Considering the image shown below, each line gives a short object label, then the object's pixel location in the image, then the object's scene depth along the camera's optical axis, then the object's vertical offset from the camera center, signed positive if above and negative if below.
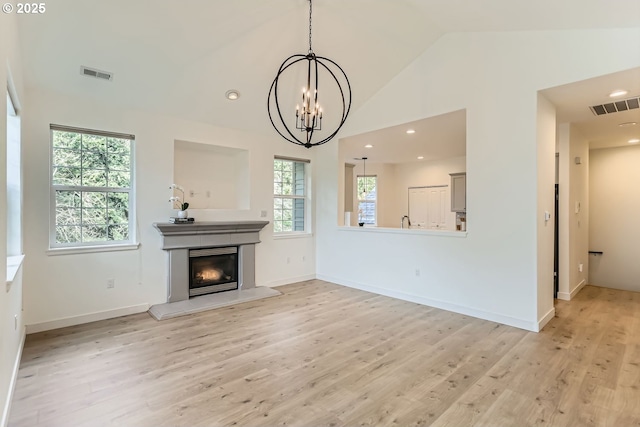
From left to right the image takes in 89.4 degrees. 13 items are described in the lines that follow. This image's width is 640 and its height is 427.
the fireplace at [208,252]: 4.53 -0.59
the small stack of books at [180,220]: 4.47 -0.09
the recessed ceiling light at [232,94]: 4.45 +1.66
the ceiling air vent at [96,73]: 3.49 +1.55
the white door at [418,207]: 8.48 +0.18
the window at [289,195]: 5.97 +0.36
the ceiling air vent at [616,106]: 3.69 +1.29
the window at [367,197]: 8.91 +0.46
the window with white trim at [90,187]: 3.80 +0.33
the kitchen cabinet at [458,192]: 7.22 +0.49
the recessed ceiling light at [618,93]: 3.43 +1.30
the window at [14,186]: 3.12 +0.27
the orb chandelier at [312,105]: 4.44 +1.68
